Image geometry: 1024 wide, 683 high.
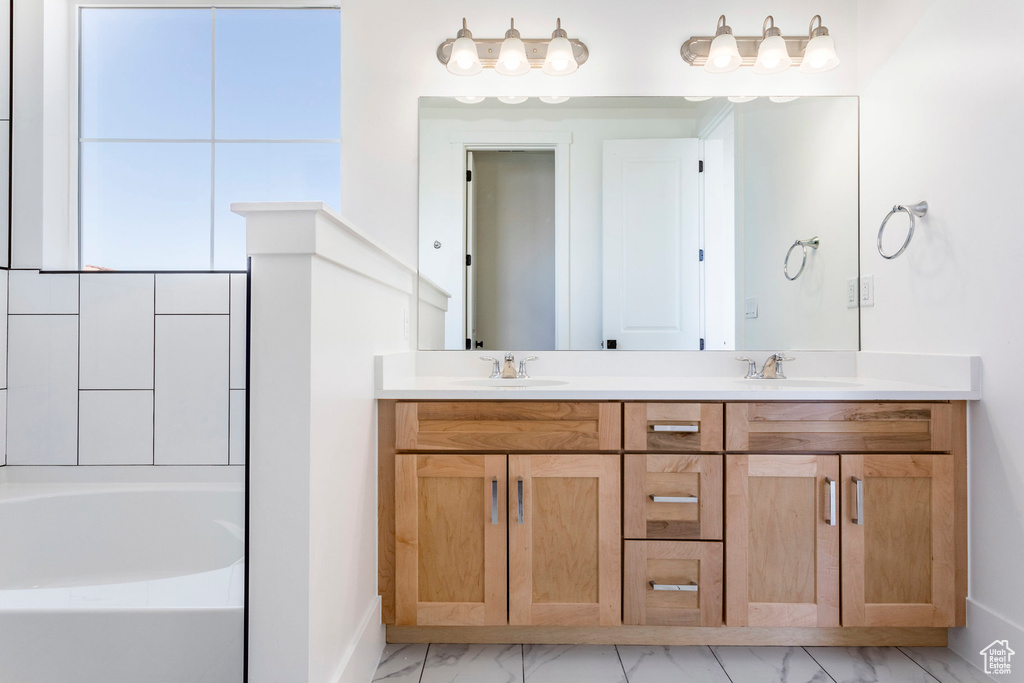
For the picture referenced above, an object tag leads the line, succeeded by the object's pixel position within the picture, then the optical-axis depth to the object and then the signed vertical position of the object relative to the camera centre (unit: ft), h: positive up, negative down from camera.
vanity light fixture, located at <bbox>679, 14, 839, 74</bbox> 6.31 +3.48
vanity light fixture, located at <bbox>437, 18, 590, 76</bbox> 6.35 +3.44
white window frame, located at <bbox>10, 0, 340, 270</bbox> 6.34 +2.48
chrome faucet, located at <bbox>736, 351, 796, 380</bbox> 6.43 -0.24
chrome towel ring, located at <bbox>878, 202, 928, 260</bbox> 5.51 +1.40
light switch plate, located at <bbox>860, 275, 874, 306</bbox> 6.39 +0.68
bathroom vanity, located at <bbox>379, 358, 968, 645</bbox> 4.96 -1.50
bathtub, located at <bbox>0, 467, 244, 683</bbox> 3.39 -1.75
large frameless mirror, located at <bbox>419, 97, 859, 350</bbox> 6.62 +1.45
